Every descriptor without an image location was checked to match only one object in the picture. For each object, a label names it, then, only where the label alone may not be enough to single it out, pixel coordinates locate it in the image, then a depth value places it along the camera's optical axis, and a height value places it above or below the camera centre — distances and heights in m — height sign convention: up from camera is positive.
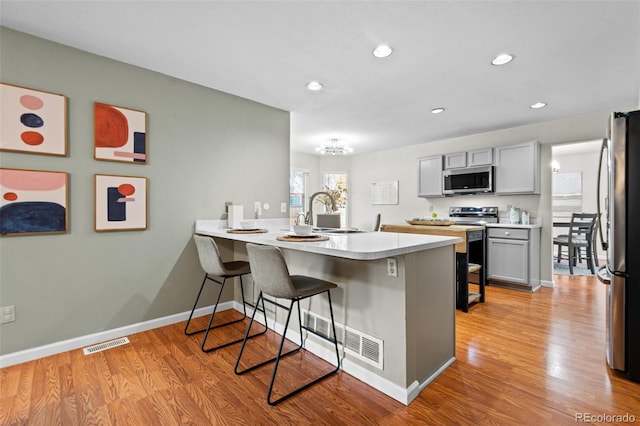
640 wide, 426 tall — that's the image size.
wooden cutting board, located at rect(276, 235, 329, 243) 2.00 -0.18
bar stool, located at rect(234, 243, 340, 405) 1.80 -0.44
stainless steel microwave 4.75 +0.51
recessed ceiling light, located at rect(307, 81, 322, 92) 3.11 +1.31
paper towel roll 3.26 -0.05
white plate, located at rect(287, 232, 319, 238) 2.19 -0.17
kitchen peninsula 1.78 -0.61
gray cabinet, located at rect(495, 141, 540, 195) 4.32 +0.63
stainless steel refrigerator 1.95 -0.19
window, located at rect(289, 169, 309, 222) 6.76 +0.49
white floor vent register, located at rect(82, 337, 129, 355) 2.44 -1.10
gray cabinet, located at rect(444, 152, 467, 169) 5.06 +0.87
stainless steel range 4.87 -0.06
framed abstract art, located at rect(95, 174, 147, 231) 2.56 +0.08
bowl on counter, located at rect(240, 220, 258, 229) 3.28 -0.14
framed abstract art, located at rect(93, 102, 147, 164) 2.55 +0.68
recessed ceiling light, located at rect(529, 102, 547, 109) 3.64 +1.29
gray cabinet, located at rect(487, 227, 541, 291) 4.20 -0.64
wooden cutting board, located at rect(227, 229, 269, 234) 2.84 -0.18
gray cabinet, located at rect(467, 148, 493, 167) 4.75 +0.87
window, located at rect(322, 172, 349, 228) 7.27 +0.54
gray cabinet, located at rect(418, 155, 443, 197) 5.39 +0.64
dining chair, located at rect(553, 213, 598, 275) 5.14 -0.48
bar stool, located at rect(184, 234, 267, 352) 2.42 -0.43
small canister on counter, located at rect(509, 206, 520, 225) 4.57 -0.07
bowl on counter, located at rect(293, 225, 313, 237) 2.21 -0.13
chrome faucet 2.74 -0.05
